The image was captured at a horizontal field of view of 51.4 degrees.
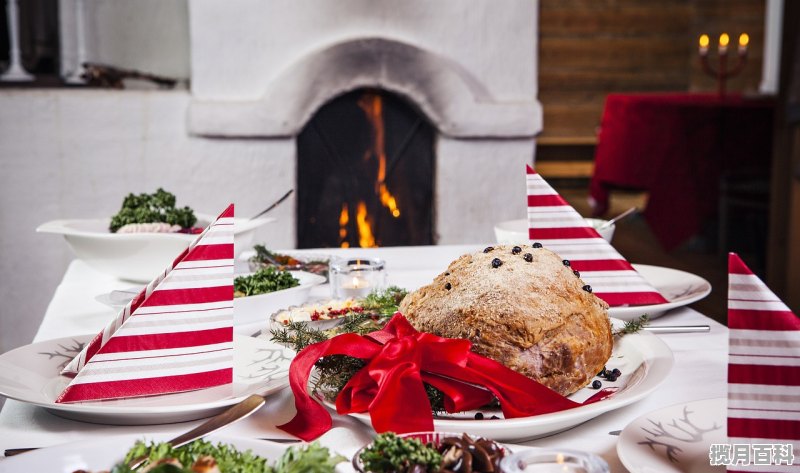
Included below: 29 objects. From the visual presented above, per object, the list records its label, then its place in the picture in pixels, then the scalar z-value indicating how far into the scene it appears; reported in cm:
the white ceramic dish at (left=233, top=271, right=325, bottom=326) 120
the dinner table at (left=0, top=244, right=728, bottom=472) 77
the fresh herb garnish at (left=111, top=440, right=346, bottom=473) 55
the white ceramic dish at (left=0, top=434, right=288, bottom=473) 59
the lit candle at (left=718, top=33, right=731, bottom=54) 386
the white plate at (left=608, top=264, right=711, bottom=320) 118
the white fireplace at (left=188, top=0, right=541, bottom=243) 304
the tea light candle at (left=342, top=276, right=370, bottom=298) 133
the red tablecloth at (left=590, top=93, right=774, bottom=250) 453
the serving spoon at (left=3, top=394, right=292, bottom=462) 65
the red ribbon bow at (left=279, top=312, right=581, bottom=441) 75
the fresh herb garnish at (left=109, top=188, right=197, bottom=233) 156
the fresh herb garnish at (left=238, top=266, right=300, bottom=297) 127
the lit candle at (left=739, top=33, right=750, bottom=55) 403
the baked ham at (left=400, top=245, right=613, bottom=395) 81
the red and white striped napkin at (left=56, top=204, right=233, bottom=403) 83
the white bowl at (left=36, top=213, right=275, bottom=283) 142
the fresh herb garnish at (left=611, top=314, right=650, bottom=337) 97
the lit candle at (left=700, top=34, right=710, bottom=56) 420
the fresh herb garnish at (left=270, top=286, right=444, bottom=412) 81
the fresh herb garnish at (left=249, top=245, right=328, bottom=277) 155
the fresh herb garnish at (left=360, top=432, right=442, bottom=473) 55
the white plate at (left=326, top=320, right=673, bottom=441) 72
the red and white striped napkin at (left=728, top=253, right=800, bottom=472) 58
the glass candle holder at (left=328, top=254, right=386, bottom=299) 133
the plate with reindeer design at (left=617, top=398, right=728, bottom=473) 65
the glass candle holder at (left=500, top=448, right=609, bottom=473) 53
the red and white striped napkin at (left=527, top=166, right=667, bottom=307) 116
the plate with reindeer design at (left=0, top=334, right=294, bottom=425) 79
